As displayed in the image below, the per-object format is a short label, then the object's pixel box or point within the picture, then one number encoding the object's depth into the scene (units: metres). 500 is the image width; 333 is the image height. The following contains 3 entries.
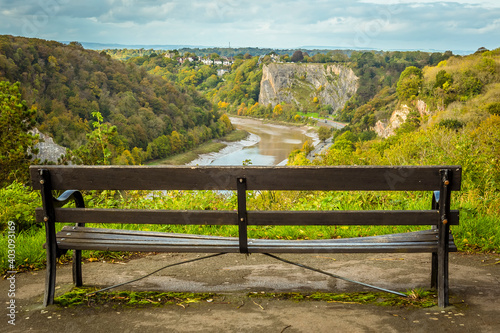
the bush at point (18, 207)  4.01
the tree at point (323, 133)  70.88
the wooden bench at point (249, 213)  2.22
